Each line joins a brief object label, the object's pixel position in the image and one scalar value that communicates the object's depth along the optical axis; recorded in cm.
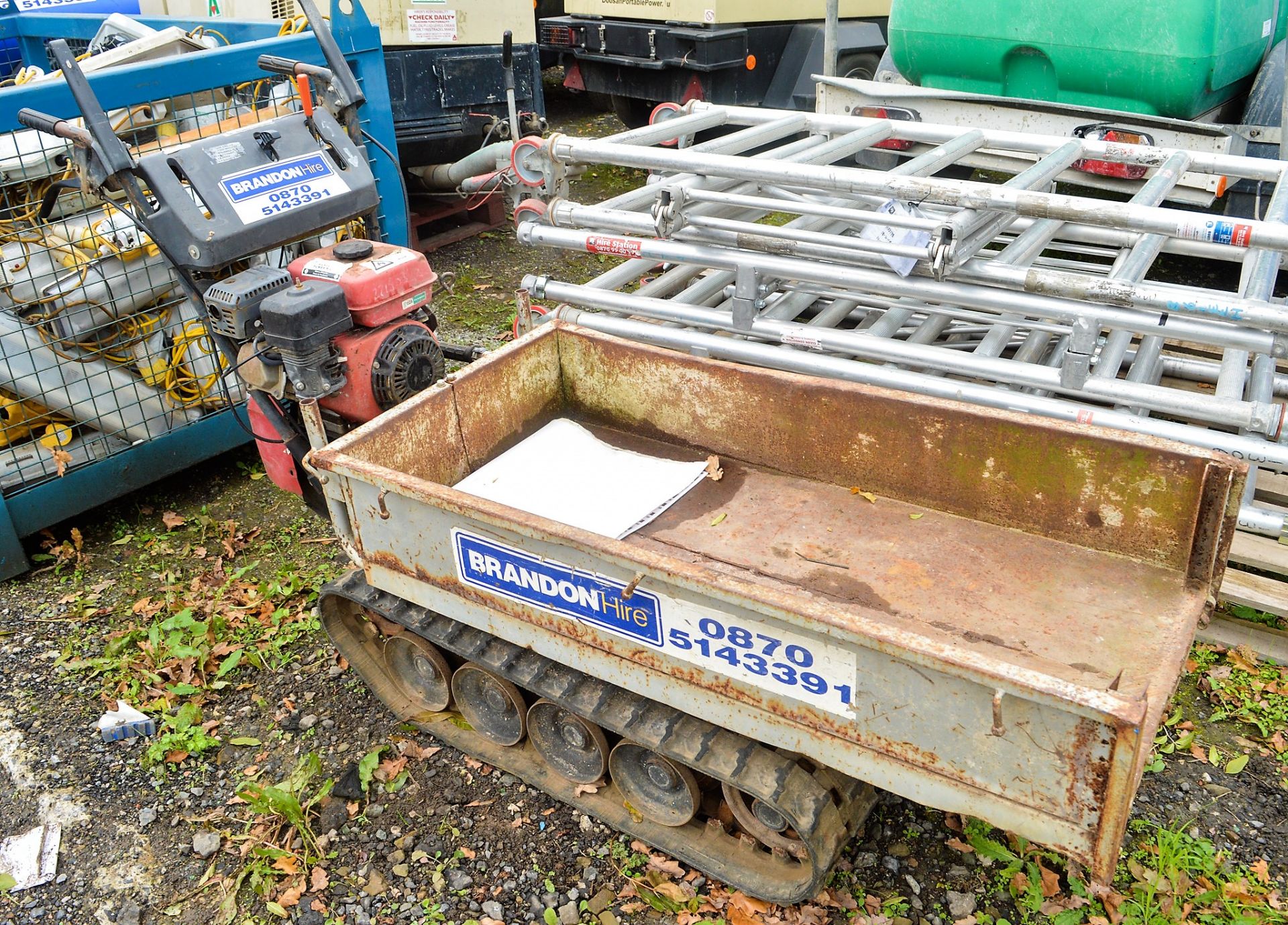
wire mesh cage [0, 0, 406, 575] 421
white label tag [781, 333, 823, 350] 354
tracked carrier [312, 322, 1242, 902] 219
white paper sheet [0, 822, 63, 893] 299
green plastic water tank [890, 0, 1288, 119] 457
